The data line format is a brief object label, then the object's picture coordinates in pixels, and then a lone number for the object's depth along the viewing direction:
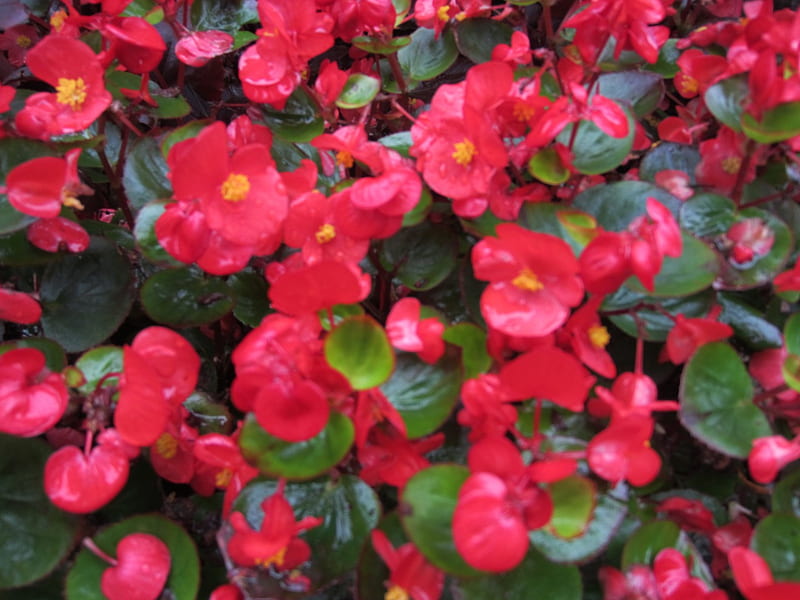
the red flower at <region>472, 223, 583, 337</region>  0.23
